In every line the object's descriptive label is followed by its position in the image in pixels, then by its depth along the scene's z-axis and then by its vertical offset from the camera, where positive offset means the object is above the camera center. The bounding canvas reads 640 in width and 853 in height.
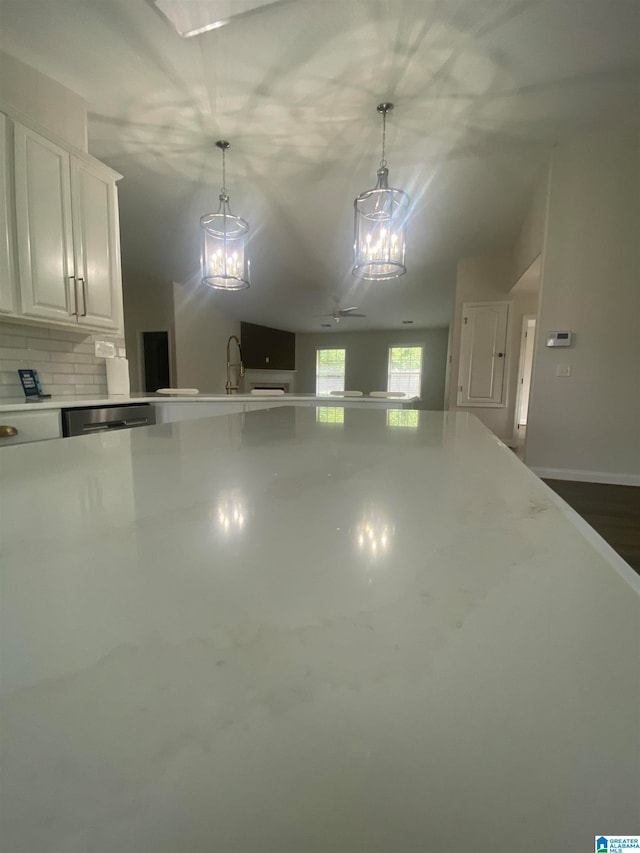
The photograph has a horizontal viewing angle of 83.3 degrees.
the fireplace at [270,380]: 7.69 -0.02
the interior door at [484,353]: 4.45 +0.38
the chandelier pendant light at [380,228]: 2.21 +0.99
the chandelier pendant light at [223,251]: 2.61 +0.93
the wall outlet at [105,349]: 2.54 +0.19
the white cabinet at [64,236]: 1.93 +0.81
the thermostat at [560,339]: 3.02 +0.39
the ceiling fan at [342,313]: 5.70 +1.07
